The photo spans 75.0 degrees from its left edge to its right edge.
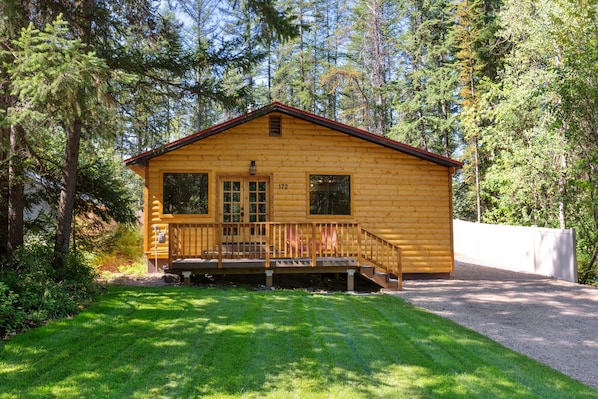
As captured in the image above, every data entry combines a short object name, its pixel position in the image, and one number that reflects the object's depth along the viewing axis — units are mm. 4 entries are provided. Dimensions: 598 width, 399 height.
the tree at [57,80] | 4520
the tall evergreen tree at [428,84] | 24312
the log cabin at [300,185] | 10445
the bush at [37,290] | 4918
